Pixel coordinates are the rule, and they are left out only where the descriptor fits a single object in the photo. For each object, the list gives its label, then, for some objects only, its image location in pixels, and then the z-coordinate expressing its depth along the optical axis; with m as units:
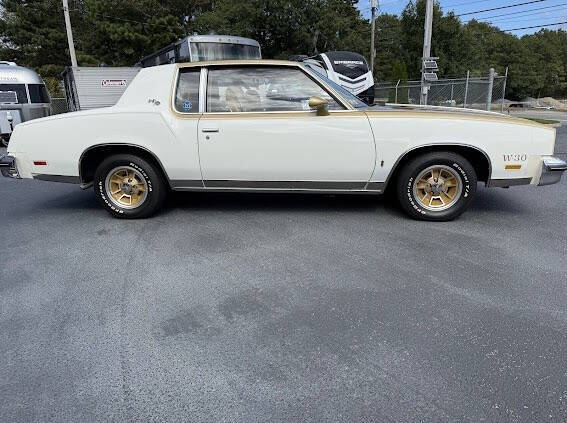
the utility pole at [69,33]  21.48
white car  4.35
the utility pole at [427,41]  13.07
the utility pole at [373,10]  26.00
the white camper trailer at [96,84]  15.80
